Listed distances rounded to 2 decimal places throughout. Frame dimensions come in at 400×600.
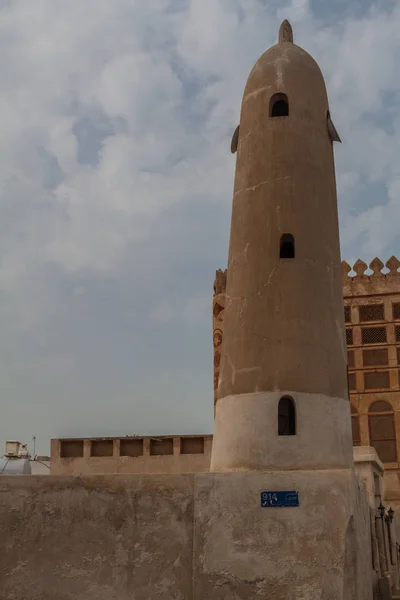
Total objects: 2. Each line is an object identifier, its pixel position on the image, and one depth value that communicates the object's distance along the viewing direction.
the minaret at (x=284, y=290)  11.73
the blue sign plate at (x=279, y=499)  10.96
